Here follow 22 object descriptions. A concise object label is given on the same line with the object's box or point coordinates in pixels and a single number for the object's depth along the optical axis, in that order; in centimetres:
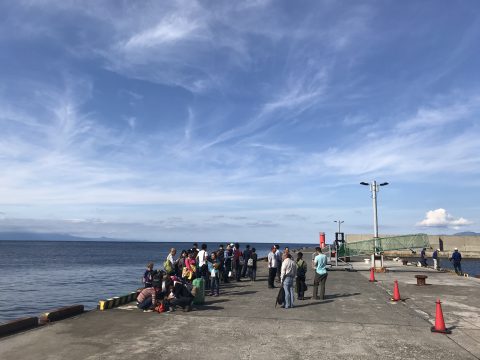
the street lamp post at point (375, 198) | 2950
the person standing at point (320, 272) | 1389
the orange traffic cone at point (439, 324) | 949
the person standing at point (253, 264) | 1948
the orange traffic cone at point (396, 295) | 1401
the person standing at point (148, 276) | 1273
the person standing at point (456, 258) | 2414
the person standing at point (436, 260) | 2706
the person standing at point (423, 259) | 3179
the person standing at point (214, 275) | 1458
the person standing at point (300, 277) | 1427
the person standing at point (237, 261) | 1934
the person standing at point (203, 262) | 1498
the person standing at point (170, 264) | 1395
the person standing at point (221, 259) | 1717
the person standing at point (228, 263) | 1865
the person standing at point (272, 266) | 1646
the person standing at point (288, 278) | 1230
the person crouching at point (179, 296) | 1177
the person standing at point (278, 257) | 1634
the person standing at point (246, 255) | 1944
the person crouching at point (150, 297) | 1177
